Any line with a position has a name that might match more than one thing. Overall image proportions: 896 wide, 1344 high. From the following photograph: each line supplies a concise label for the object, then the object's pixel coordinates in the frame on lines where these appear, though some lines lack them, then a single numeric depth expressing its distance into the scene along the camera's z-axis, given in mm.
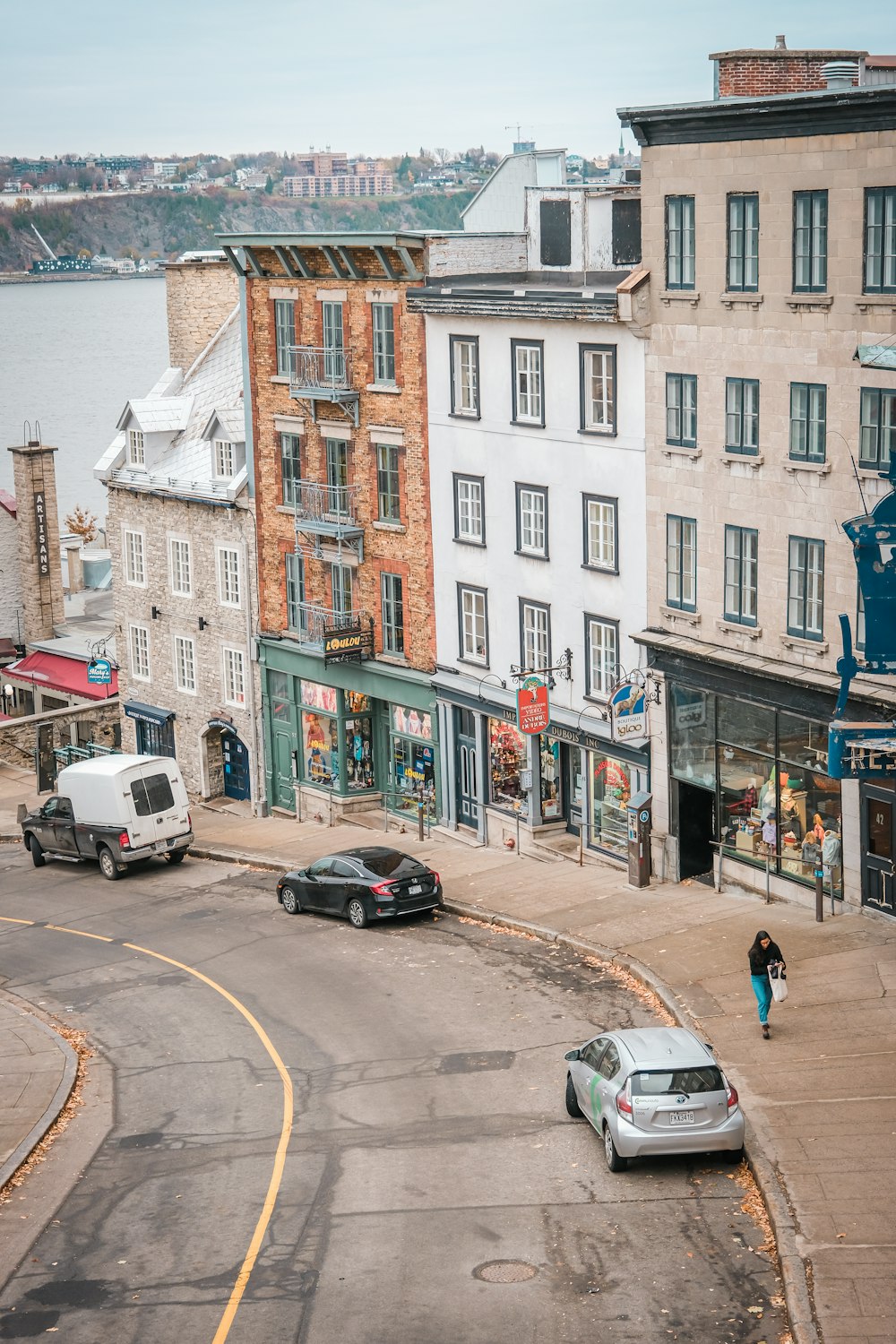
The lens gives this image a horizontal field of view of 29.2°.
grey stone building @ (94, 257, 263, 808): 49219
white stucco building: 35344
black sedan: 33875
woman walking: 24250
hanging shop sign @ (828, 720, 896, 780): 26469
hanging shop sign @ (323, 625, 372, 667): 43719
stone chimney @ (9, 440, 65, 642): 64125
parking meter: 34656
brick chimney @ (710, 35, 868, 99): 33062
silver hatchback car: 19750
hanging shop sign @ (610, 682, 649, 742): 33969
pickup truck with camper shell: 41562
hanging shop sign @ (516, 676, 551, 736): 36875
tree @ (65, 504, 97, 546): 92481
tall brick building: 41969
